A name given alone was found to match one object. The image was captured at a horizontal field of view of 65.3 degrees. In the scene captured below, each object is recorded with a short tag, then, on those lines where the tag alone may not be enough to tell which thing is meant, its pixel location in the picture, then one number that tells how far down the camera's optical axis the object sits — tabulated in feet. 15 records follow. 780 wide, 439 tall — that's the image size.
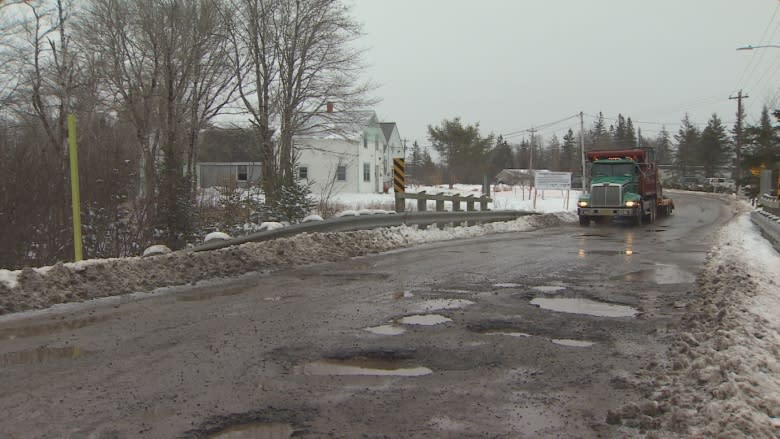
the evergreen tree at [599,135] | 411.52
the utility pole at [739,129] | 202.43
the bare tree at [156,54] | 77.36
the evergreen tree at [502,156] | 424.46
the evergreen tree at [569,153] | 402.09
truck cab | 75.66
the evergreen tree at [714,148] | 299.99
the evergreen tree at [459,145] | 230.07
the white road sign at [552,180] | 113.50
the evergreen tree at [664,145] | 422.00
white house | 162.50
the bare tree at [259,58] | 85.51
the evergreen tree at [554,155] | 419.74
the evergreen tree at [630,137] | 402.11
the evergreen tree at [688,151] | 324.19
